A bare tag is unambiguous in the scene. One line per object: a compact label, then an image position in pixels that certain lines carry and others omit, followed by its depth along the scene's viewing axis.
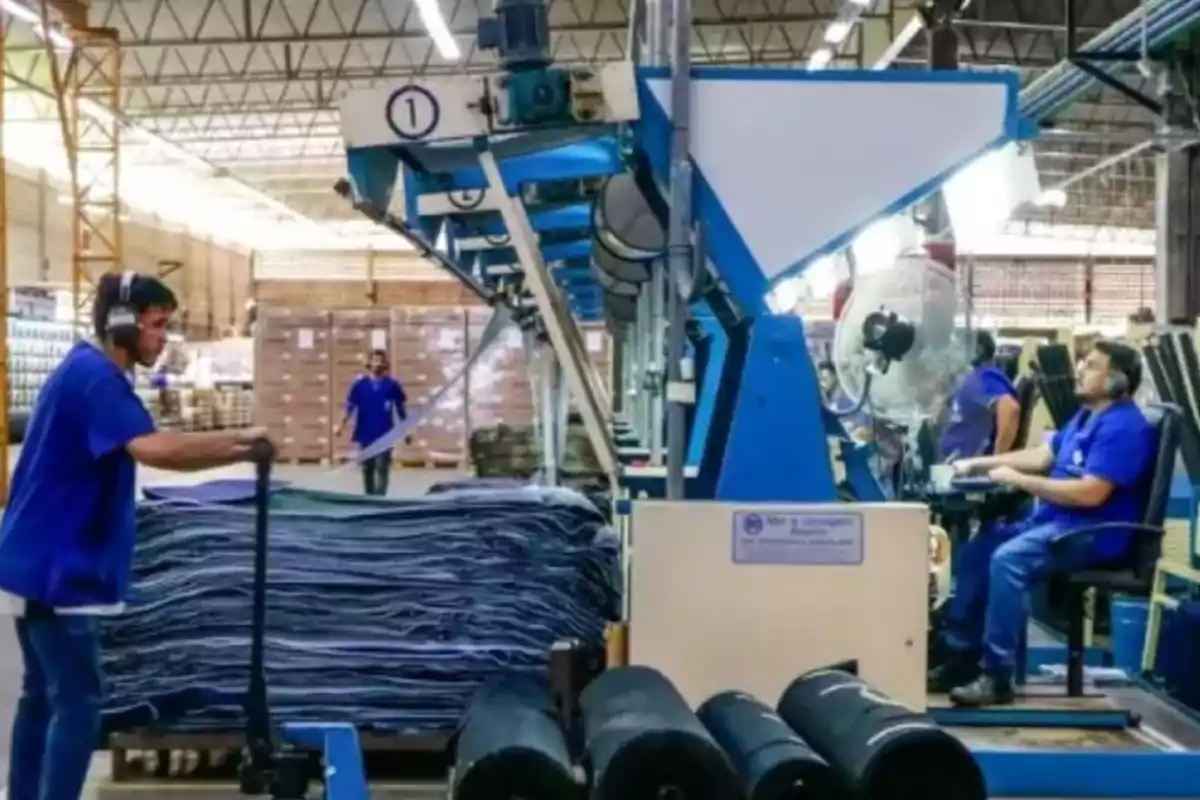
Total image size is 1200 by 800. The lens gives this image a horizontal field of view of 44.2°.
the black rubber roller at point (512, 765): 2.92
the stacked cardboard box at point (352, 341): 19.92
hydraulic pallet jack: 3.37
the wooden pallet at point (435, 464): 19.75
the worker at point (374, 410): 13.92
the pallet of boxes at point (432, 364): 19.67
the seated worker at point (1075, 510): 5.22
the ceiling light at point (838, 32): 16.56
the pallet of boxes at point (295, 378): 20.02
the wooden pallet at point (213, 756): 4.86
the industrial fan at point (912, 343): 5.77
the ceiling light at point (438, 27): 15.38
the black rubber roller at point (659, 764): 2.93
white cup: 5.84
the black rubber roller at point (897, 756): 2.98
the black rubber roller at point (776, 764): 2.96
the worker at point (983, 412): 7.99
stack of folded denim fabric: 4.96
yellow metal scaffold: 18.70
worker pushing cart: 3.71
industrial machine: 3.95
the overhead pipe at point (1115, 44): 9.94
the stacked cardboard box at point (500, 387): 19.20
